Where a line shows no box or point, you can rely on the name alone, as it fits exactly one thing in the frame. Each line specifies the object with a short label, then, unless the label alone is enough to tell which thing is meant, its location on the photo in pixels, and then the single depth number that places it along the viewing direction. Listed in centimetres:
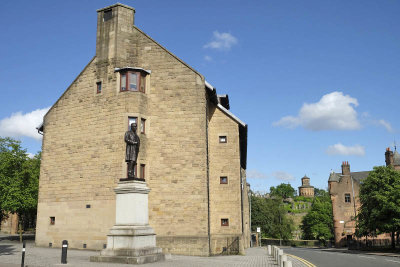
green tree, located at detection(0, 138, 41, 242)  3186
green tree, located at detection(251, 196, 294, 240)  6556
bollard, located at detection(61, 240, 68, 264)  1370
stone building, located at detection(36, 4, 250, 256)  2064
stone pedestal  1397
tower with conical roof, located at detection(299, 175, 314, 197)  14575
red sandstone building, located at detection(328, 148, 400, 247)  4888
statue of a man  1573
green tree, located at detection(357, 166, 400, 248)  2922
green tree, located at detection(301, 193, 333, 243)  6994
